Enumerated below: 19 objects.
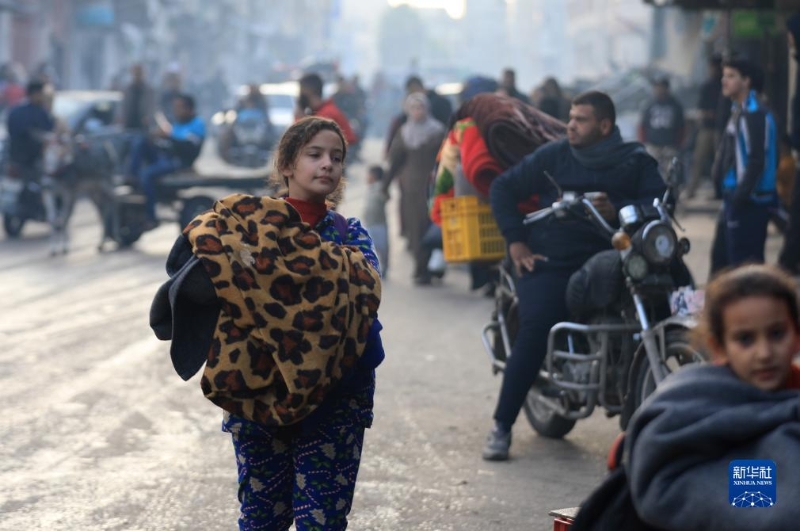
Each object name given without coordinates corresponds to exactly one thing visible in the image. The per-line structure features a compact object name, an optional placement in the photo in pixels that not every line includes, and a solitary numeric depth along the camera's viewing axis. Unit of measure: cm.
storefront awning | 1468
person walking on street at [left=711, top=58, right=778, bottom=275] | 966
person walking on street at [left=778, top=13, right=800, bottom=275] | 1256
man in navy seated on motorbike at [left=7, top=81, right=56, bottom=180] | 1817
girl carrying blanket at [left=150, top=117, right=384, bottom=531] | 393
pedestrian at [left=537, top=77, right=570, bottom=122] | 1795
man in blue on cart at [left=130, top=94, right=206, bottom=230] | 1781
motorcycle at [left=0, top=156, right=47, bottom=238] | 1820
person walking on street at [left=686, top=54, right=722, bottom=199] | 2012
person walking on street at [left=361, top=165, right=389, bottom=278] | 1442
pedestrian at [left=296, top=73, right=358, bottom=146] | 1323
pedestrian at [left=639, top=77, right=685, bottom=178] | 2267
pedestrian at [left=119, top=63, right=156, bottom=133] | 2330
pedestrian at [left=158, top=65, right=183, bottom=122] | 2589
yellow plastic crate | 779
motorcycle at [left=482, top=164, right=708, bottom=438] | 630
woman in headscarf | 1441
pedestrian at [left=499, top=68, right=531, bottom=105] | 1862
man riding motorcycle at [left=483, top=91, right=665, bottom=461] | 683
